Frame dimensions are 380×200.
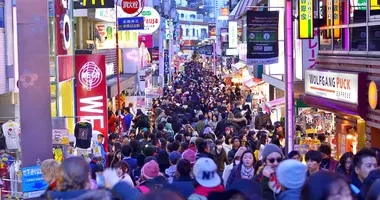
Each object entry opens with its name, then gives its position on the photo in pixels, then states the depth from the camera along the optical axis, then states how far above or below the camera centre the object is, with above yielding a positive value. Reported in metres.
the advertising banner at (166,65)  69.62 -1.84
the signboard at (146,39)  44.88 +0.33
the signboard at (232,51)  66.44 -0.65
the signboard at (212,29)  150.76 +2.96
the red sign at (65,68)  19.41 -0.55
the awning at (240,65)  50.76 -1.45
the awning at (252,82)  39.90 -2.04
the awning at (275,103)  25.77 -2.00
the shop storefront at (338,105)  14.51 -1.28
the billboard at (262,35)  18.00 +0.19
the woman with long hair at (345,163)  9.21 -1.45
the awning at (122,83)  28.07 -1.56
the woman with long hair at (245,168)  9.48 -1.52
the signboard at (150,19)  40.12 +1.36
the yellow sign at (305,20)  17.06 +0.50
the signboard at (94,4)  18.48 +1.02
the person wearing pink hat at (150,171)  9.20 -1.48
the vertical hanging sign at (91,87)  18.16 -0.96
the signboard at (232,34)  65.44 +0.83
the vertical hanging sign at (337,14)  16.64 +0.60
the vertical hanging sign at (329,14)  17.06 +0.62
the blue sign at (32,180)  9.36 -1.59
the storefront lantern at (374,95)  13.14 -0.91
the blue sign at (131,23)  28.36 +0.82
